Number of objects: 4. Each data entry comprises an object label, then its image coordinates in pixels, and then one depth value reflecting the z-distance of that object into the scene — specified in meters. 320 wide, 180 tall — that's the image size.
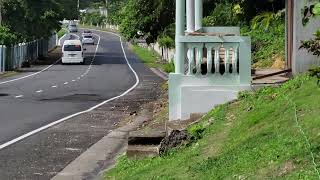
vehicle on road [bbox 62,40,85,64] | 56.72
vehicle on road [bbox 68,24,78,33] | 132.75
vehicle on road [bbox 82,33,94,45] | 95.00
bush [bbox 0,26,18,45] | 47.47
